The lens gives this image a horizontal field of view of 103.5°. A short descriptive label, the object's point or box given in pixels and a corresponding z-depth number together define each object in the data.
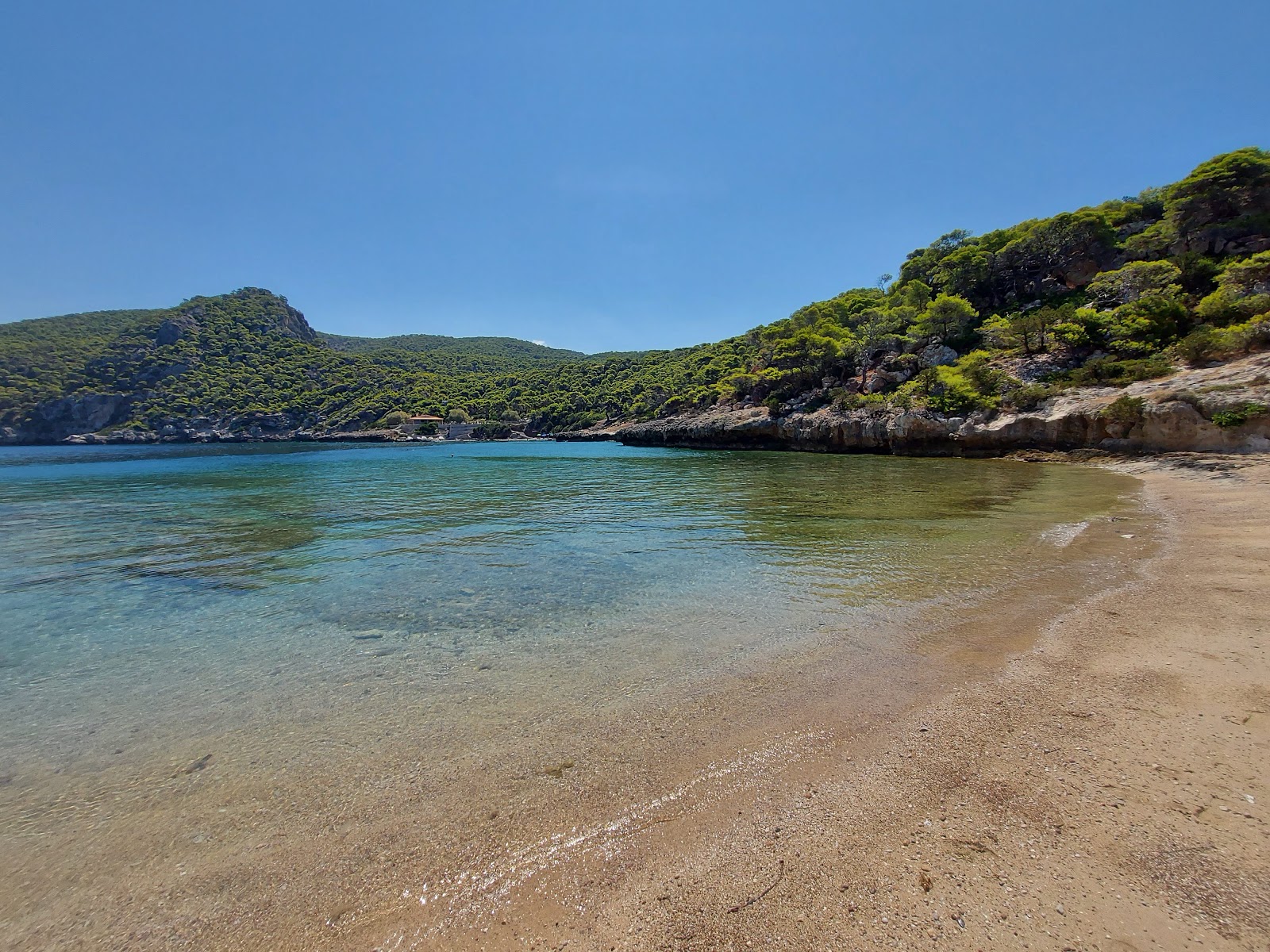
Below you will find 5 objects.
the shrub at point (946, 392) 34.78
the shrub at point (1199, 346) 25.73
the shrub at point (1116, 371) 27.30
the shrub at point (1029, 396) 30.75
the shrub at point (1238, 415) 20.05
